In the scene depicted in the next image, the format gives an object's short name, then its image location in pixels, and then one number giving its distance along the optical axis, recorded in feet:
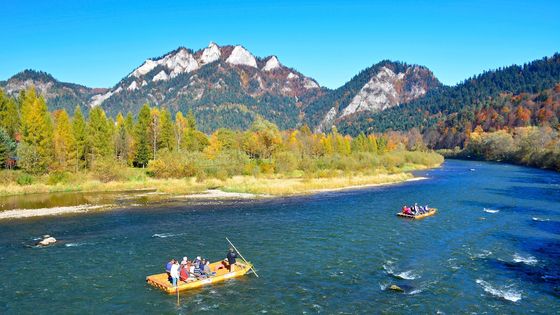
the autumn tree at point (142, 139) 363.95
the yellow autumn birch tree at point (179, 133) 415.89
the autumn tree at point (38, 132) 293.43
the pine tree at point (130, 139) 372.31
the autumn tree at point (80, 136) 325.01
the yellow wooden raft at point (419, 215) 181.98
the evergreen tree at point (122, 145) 364.38
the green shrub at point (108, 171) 295.48
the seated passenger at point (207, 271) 106.93
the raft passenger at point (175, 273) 99.30
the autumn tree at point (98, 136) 338.95
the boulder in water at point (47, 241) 137.90
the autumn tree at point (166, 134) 396.16
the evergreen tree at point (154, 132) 381.40
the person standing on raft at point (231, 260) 110.32
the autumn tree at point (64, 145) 304.09
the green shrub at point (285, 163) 358.43
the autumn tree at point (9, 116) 340.59
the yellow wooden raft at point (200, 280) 100.57
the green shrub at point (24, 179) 264.52
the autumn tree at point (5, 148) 281.95
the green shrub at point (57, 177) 276.00
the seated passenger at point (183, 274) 103.55
